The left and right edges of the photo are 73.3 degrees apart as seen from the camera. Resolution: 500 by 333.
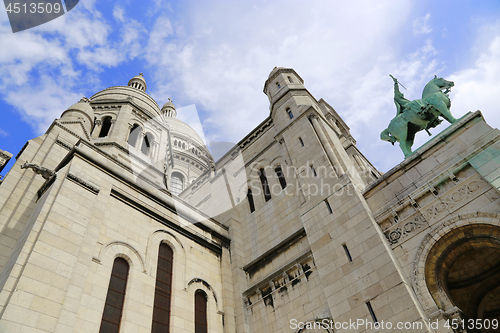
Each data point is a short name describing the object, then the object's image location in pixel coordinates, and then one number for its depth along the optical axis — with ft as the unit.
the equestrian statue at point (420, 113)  47.50
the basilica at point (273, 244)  33.40
